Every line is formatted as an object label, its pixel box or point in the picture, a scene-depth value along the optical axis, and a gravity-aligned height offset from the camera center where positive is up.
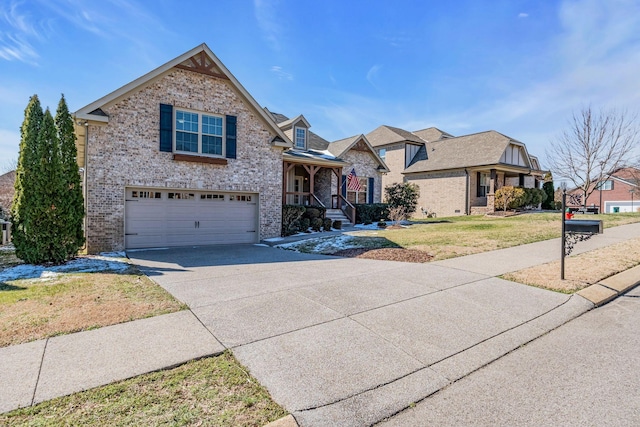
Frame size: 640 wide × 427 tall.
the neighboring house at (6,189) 24.12 +1.22
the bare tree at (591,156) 23.28 +4.12
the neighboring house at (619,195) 38.43 +2.31
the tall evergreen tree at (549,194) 28.11 +1.58
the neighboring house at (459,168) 23.77 +3.26
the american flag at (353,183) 19.80 +1.57
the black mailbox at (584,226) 6.18 -0.25
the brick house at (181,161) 10.83 +1.68
